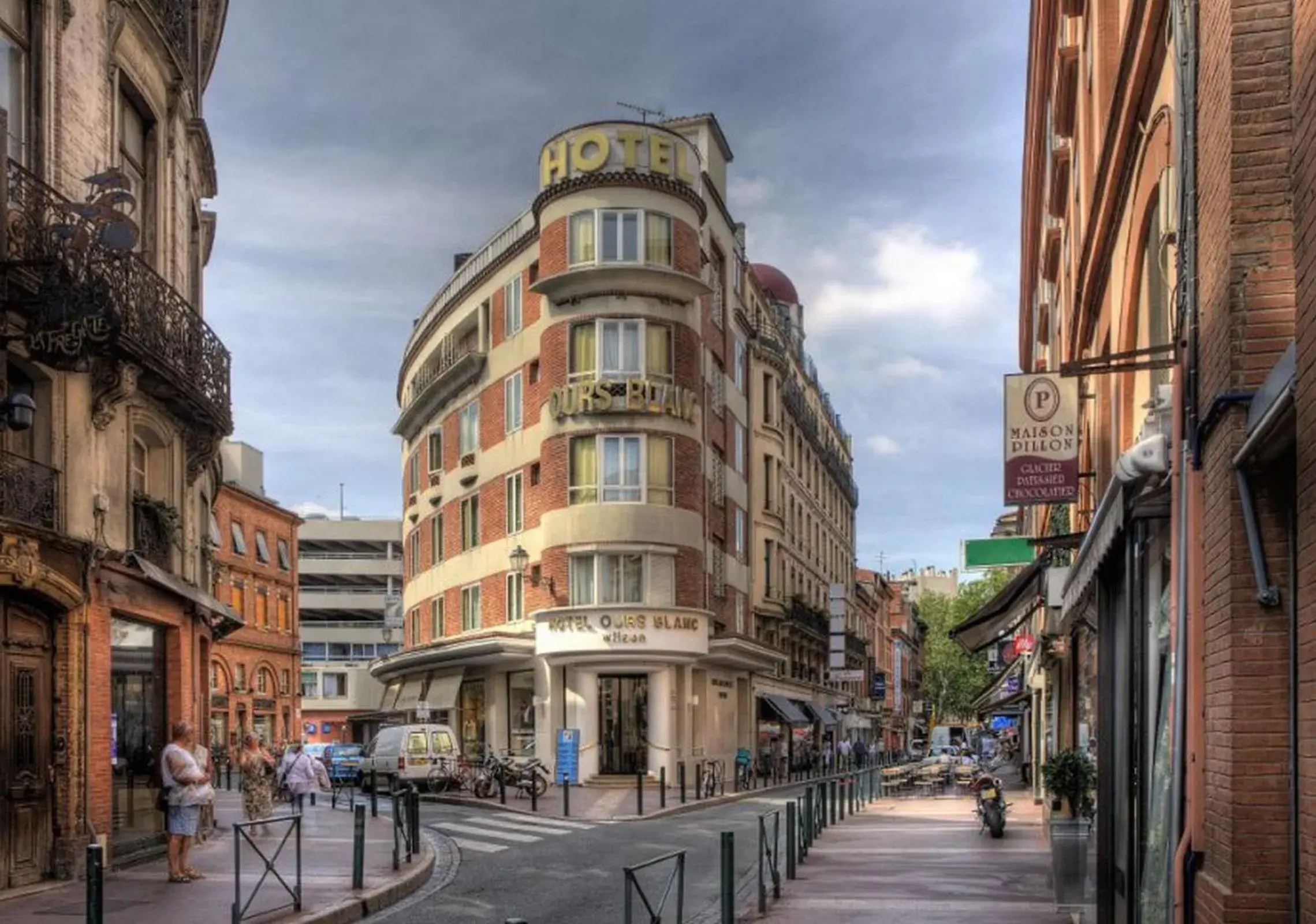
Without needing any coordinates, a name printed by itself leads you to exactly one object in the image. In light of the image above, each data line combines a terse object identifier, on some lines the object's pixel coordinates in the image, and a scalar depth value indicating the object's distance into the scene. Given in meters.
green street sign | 16.55
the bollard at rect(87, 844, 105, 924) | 9.43
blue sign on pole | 36.03
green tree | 93.69
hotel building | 38.09
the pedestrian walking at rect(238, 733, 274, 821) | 22.62
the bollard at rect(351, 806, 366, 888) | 14.66
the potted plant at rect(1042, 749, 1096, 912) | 13.34
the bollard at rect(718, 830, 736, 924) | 11.34
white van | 33.88
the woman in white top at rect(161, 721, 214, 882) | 15.22
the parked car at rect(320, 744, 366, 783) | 42.52
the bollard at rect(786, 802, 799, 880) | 16.09
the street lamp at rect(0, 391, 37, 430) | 12.52
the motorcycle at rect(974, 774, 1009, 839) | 22.20
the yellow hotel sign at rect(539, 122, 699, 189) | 38.81
